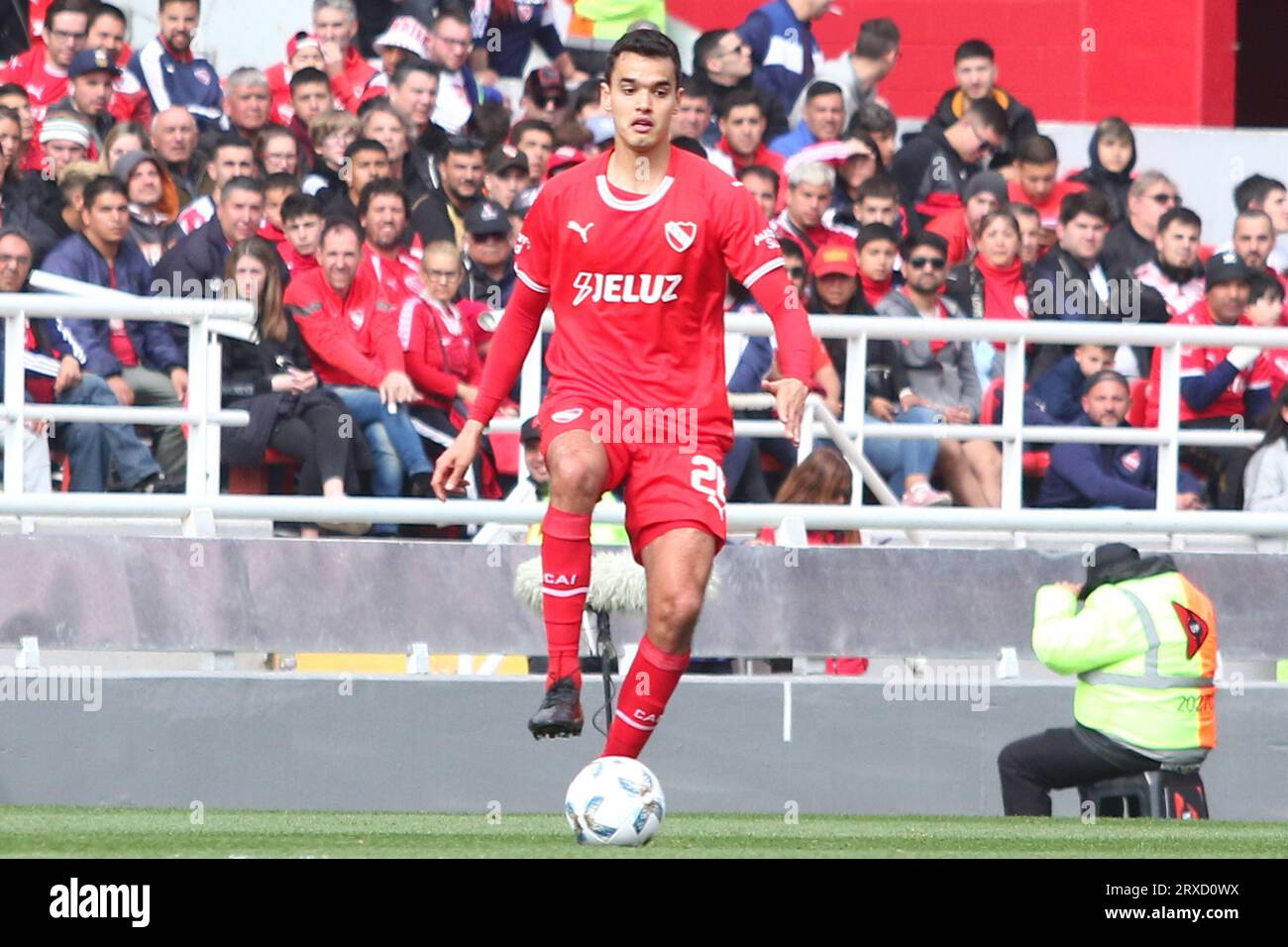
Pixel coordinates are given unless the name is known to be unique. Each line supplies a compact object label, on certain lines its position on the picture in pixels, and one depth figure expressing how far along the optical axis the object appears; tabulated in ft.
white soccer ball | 23.11
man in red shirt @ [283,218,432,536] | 37.65
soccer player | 24.22
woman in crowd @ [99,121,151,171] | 43.62
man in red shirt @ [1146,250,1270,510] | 42.19
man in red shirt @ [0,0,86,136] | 46.34
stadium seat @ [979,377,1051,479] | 42.14
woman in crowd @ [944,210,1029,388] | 45.32
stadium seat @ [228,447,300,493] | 38.22
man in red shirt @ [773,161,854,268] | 44.96
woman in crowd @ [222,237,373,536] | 37.47
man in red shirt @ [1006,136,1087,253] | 49.96
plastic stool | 31.94
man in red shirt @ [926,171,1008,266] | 47.21
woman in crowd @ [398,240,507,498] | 38.19
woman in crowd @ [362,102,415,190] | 45.06
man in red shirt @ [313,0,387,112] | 48.32
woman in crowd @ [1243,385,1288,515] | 40.22
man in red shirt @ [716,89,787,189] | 47.52
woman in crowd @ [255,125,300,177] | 44.78
